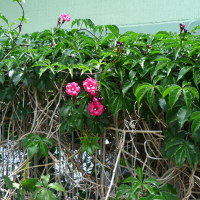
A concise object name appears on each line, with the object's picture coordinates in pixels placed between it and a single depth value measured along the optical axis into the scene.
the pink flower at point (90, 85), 1.62
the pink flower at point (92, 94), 1.65
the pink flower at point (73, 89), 1.67
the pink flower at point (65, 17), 2.09
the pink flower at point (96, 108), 1.67
